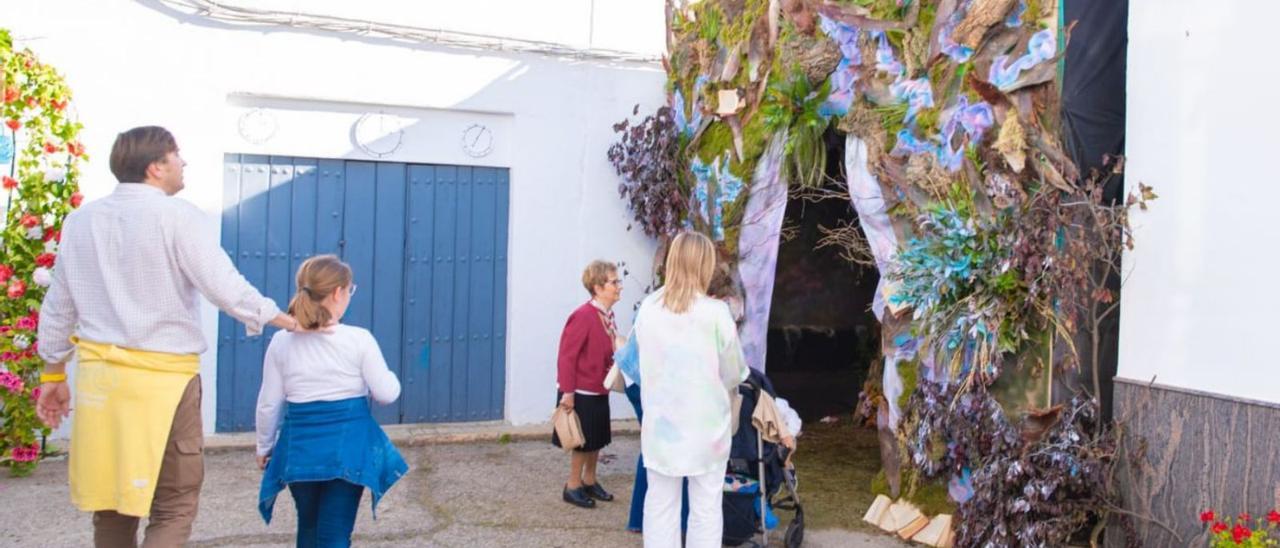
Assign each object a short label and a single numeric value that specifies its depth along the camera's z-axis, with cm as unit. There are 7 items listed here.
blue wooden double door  800
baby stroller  534
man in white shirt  365
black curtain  523
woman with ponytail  399
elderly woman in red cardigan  614
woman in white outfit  450
